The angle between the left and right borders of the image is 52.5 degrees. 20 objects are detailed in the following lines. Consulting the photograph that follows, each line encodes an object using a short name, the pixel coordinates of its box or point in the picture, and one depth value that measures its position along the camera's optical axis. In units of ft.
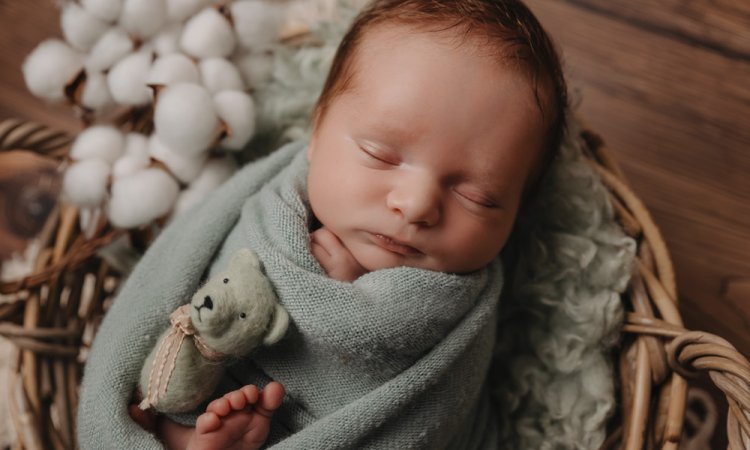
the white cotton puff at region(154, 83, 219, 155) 1.24
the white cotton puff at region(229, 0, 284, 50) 1.36
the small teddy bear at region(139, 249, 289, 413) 0.90
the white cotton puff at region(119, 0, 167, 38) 1.29
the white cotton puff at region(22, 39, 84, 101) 1.34
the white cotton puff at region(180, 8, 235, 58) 1.32
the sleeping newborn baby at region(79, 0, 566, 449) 0.99
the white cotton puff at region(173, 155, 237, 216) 1.33
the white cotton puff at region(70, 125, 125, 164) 1.31
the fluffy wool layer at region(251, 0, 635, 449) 1.20
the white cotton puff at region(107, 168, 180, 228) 1.27
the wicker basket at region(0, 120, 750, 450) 1.07
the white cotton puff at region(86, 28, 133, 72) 1.33
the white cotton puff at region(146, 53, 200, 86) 1.28
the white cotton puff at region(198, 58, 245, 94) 1.33
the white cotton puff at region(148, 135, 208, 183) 1.32
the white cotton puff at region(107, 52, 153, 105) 1.32
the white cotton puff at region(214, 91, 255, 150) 1.31
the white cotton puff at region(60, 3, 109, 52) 1.32
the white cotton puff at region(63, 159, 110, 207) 1.28
